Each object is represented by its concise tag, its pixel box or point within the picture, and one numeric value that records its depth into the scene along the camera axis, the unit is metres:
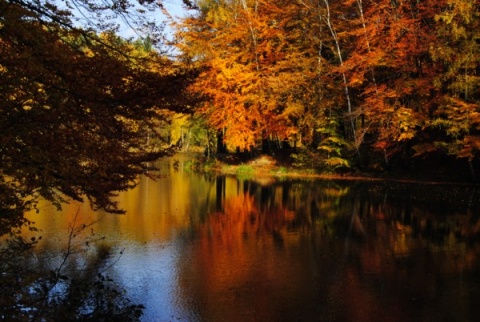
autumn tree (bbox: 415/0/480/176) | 18.77
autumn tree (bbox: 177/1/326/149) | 28.11
